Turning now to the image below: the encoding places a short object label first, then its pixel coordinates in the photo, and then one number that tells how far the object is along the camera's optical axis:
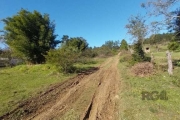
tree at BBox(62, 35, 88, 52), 44.59
